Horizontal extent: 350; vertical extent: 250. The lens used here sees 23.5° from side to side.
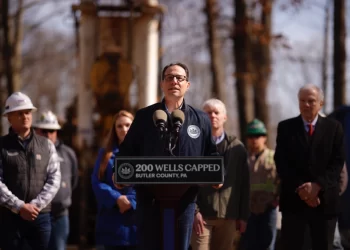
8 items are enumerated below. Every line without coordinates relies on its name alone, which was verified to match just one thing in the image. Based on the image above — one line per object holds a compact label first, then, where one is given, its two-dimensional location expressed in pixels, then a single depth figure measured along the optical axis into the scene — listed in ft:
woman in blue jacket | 28.27
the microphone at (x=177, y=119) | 20.59
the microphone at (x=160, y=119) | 20.52
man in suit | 26.27
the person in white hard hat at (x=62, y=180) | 34.88
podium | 19.75
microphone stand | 20.62
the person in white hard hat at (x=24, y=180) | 27.53
